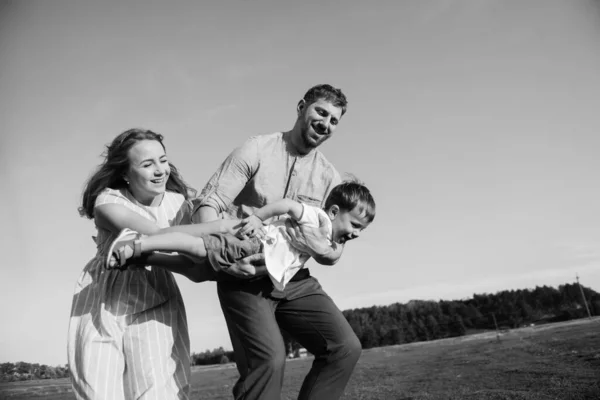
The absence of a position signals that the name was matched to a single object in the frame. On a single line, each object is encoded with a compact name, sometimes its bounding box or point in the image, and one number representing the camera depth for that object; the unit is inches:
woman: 121.1
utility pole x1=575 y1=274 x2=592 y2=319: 2455.8
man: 117.2
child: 107.9
